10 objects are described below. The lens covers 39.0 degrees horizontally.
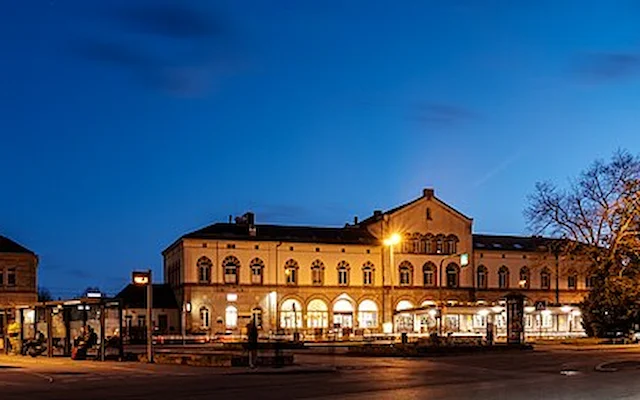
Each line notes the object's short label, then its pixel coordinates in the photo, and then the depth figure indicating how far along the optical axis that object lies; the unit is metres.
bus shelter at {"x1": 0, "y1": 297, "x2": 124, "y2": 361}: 38.41
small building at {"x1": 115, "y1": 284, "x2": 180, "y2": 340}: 85.19
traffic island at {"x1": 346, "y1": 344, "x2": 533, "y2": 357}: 40.69
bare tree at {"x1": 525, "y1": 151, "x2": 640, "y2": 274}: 59.22
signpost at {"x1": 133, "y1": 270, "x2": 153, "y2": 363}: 34.88
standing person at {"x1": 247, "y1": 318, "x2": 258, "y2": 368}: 31.55
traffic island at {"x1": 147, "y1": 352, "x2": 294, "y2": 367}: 32.28
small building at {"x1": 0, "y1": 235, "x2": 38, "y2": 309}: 83.56
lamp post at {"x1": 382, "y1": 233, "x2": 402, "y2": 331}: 91.56
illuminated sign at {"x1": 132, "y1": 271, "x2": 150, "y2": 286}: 34.84
